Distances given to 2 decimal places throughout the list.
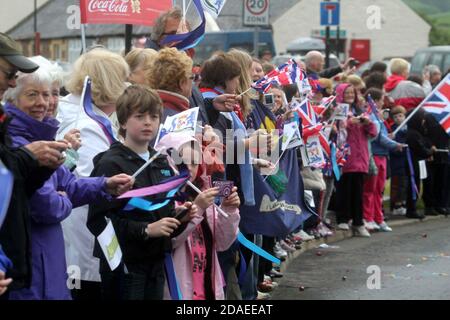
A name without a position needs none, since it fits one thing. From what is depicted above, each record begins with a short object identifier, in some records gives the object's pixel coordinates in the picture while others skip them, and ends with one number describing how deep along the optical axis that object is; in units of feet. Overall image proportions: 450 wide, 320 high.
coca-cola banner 31.32
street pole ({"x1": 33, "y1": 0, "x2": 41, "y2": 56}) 75.23
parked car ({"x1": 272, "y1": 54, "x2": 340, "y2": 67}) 112.89
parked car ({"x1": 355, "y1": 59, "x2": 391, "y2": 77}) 129.14
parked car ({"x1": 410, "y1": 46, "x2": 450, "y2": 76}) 104.37
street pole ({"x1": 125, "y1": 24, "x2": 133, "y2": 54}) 33.37
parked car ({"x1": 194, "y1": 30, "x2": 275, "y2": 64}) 142.92
